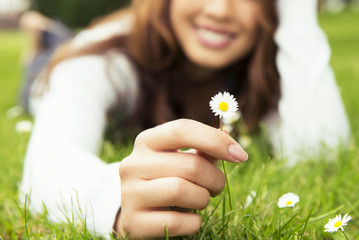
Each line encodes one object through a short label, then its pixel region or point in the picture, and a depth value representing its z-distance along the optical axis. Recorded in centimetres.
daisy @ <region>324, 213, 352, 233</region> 78
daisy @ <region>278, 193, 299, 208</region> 91
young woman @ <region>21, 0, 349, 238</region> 113
